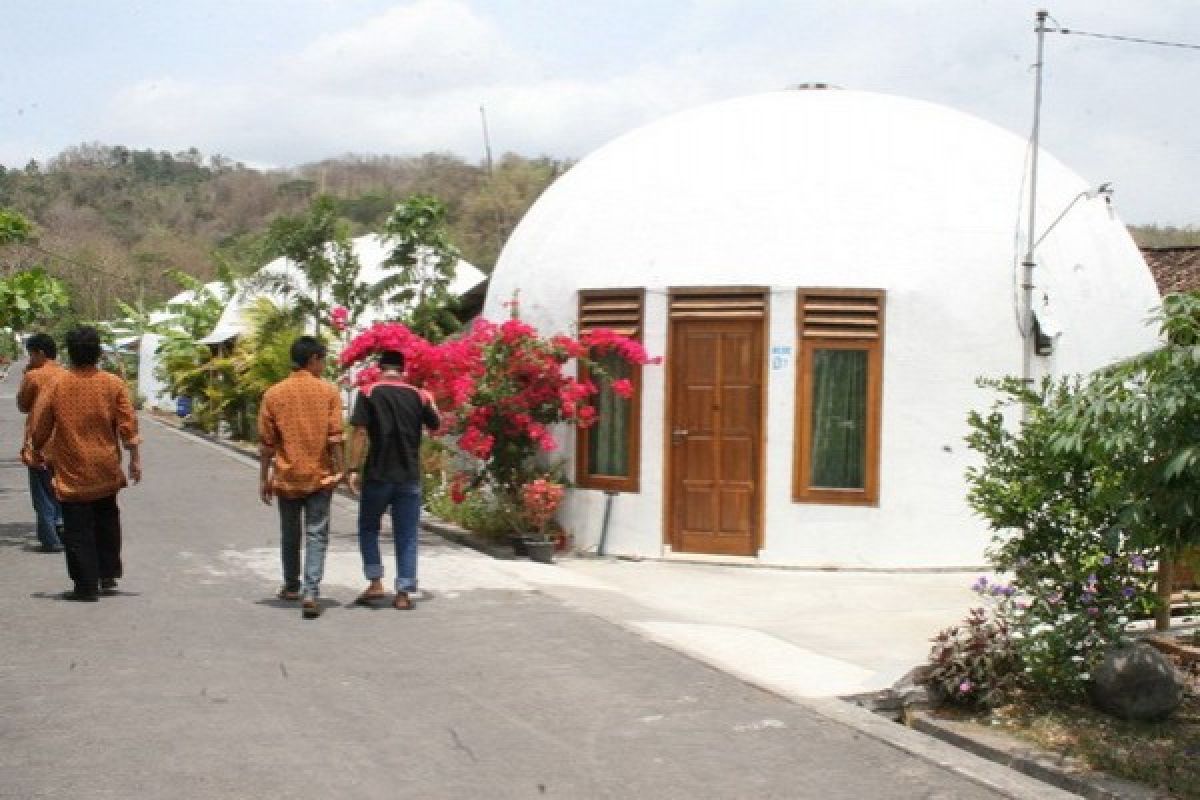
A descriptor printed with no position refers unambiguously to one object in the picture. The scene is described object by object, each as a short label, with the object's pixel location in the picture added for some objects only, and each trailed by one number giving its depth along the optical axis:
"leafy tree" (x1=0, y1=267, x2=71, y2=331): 13.23
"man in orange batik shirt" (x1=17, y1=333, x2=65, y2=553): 11.41
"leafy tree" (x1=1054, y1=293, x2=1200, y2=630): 5.66
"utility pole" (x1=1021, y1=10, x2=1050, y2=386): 13.26
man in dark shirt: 9.52
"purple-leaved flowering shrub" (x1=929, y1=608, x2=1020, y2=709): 7.14
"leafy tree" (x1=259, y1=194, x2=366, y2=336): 22.44
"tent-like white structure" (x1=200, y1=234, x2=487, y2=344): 27.22
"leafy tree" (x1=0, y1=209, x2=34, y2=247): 13.51
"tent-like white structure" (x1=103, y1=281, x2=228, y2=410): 45.10
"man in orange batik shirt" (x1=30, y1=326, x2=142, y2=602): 9.18
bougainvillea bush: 13.06
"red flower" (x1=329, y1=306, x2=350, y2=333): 17.06
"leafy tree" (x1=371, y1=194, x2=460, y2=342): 19.45
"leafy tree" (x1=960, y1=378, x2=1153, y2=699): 7.22
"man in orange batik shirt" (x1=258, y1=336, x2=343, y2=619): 9.23
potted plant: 12.93
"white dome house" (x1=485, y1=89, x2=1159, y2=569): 12.85
